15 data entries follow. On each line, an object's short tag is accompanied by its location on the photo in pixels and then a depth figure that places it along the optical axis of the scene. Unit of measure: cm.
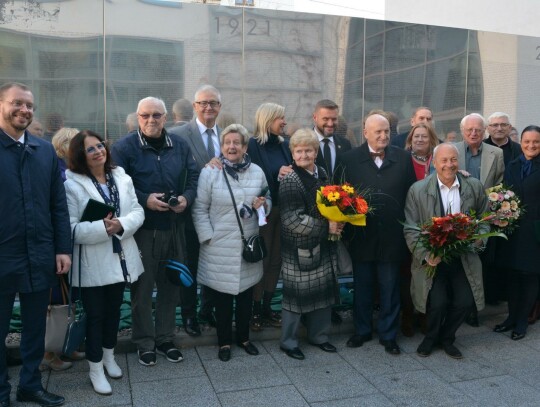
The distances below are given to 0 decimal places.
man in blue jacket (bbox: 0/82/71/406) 342
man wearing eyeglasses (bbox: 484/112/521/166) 562
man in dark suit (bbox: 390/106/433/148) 587
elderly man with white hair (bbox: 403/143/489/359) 457
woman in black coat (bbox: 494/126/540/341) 498
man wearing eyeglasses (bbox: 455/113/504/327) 524
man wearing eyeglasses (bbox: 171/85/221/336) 486
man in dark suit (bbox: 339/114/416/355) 466
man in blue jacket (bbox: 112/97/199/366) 427
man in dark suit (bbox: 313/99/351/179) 507
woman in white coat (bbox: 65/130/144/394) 379
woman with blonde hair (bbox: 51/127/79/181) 449
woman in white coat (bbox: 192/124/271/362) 437
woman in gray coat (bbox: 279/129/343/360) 439
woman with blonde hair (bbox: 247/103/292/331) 484
